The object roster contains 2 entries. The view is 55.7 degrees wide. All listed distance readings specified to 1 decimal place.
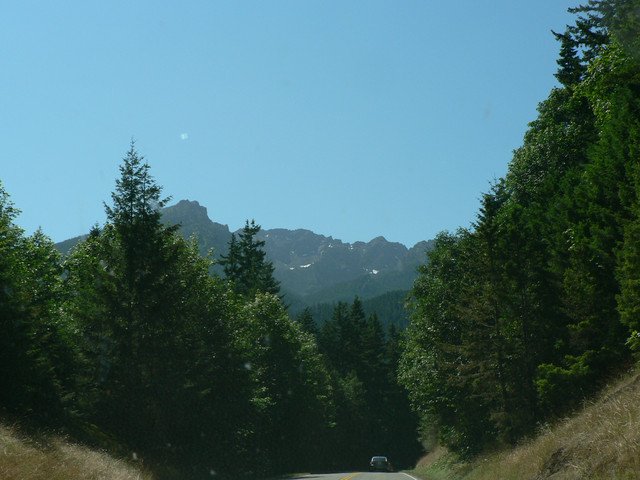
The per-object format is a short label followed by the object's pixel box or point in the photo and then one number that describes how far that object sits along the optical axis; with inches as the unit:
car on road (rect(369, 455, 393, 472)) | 2247.8
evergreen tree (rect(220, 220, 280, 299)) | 2517.6
